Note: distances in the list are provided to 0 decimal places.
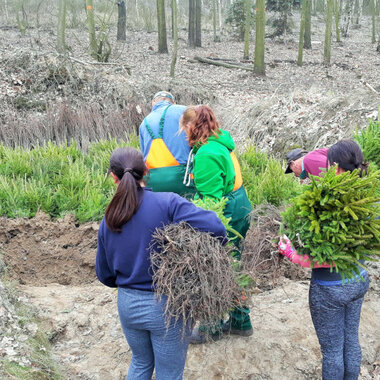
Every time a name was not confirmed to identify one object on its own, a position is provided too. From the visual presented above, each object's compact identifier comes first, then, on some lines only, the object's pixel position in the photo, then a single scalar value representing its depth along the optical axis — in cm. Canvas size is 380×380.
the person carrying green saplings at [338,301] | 257
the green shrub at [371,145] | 355
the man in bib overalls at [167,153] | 349
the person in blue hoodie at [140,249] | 216
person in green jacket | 297
